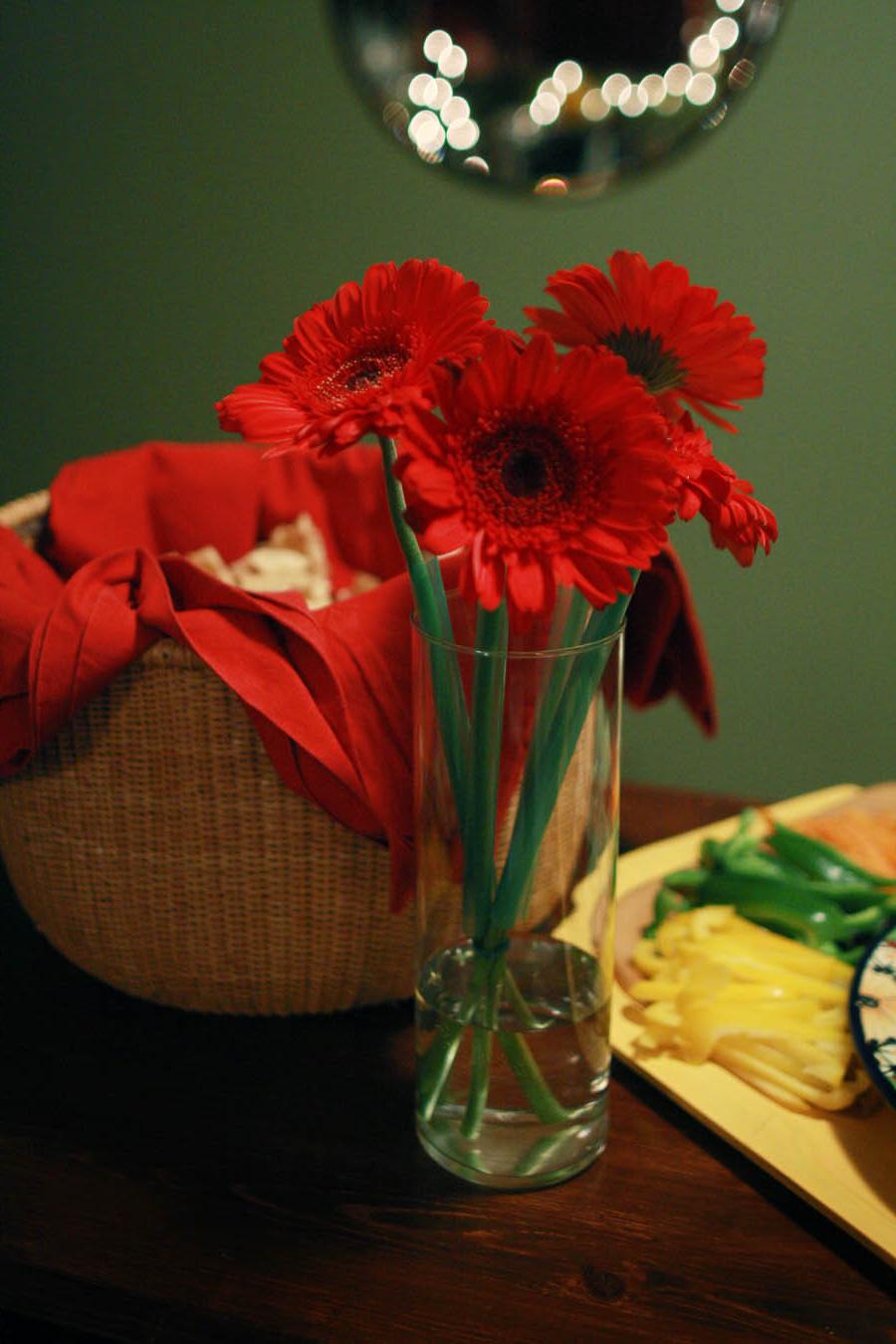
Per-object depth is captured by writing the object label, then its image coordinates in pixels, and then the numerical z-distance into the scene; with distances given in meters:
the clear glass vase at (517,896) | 0.58
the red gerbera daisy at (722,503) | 0.51
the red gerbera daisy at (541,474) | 0.46
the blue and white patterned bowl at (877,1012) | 0.62
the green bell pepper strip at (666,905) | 0.81
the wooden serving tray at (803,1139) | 0.60
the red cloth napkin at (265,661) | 0.66
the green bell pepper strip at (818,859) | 0.83
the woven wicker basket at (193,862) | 0.68
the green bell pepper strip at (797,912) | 0.78
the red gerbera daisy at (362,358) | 0.48
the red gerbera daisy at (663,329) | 0.53
